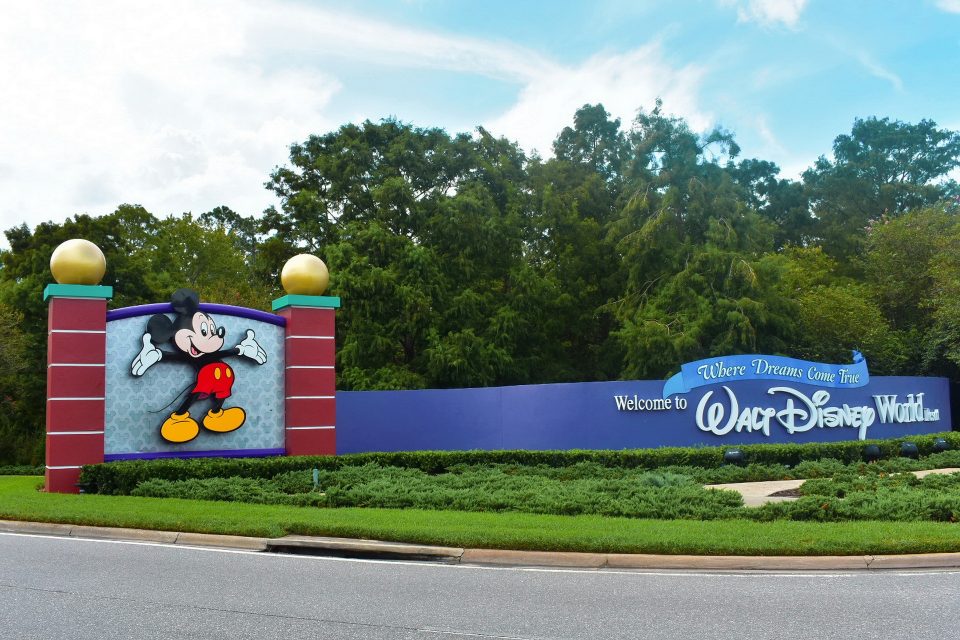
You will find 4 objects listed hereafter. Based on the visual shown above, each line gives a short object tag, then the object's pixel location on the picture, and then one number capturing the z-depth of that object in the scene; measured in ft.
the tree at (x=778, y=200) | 195.52
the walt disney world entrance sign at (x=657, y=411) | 77.71
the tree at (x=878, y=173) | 199.00
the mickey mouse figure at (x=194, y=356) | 68.28
